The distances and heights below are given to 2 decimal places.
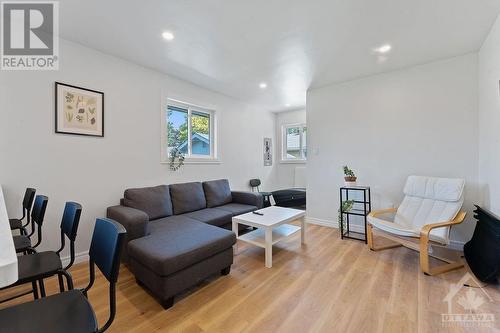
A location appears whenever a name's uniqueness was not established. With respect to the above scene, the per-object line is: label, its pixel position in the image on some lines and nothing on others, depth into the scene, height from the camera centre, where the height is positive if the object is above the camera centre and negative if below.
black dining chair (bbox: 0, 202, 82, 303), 1.20 -0.58
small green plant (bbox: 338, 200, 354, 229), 3.19 -0.61
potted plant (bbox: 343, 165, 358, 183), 3.25 -0.15
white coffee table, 2.40 -0.70
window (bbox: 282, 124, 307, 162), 5.52 +0.62
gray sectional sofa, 1.71 -0.68
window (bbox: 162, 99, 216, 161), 3.45 +0.63
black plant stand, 3.20 -0.68
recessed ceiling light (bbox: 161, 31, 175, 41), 2.24 +1.40
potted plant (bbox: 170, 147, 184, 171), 3.38 +0.13
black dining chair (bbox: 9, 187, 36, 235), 1.87 -0.37
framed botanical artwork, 2.33 +0.66
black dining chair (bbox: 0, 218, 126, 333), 0.86 -0.62
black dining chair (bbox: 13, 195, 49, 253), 1.54 -0.42
